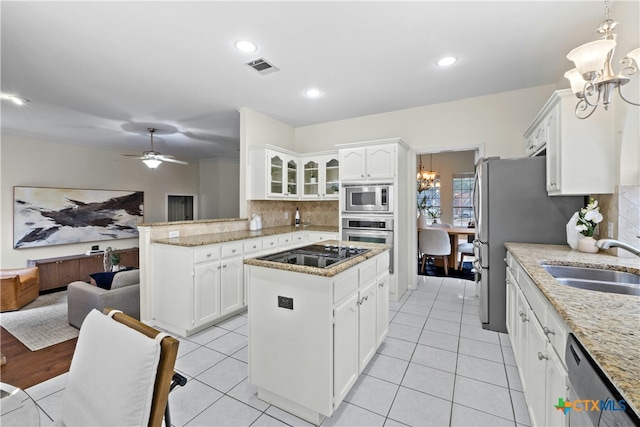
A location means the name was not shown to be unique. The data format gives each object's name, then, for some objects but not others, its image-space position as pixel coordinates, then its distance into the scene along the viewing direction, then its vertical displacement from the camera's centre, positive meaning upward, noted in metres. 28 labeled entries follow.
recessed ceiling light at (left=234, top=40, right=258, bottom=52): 2.38 +1.46
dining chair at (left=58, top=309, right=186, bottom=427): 0.87 -0.56
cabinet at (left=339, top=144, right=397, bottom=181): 3.63 +0.65
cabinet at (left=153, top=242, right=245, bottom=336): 2.73 -0.78
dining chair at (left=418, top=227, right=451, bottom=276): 4.75 -0.58
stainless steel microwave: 3.67 +0.17
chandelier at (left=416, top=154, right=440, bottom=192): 6.74 +0.75
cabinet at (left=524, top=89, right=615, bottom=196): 2.10 +0.46
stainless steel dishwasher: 0.64 -0.49
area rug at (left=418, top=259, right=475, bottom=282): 4.87 -1.16
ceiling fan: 4.48 +0.86
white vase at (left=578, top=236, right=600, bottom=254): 2.13 -0.28
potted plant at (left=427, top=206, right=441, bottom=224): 7.46 -0.08
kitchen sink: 1.56 -0.43
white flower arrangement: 2.11 -0.07
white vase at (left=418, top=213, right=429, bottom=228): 6.26 -0.27
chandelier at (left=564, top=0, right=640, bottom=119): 1.45 +0.80
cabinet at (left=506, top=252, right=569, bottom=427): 1.10 -0.71
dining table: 4.96 -0.59
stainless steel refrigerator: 2.57 -0.05
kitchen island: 1.59 -0.76
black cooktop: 1.81 -0.33
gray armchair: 2.78 -0.89
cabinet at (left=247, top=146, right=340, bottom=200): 4.02 +0.57
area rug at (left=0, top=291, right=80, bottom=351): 2.76 -1.30
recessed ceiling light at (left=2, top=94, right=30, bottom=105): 3.34 +1.40
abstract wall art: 4.83 -0.08
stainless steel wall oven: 3.67 -0.27
